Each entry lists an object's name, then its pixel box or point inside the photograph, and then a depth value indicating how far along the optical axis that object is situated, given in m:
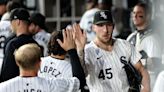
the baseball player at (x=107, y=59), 12.55
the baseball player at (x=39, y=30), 17.11
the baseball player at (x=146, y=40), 14.62
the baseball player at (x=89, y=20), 20.14
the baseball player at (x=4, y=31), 16.98
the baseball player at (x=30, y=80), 10.12
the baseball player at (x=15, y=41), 13.43
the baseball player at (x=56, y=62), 12.07
